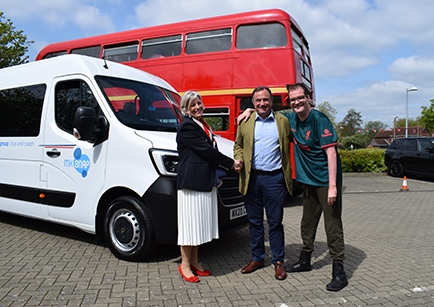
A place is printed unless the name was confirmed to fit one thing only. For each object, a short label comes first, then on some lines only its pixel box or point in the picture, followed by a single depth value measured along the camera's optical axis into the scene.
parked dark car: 15.09
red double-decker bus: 8.99
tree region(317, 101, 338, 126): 64.12
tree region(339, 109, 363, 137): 89.62
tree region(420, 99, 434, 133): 36.59
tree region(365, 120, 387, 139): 88.89
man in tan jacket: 4.08
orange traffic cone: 12.45
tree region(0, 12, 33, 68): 20.81
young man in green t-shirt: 3.87
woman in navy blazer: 3.82
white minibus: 4.24
